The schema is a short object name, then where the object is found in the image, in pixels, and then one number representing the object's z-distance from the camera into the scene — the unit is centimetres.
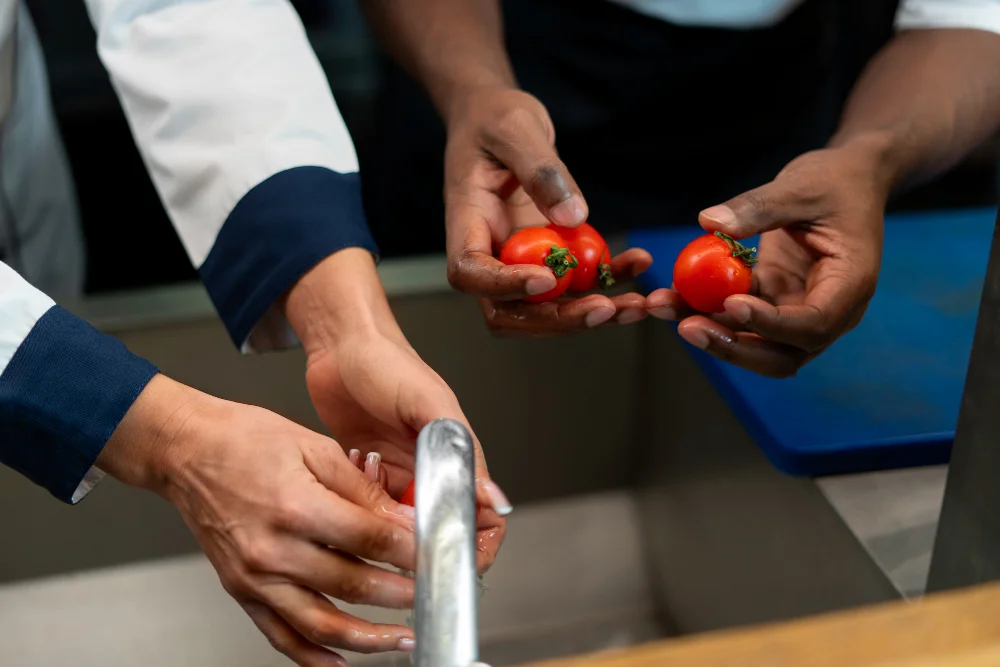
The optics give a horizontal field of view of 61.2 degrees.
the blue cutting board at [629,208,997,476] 72
